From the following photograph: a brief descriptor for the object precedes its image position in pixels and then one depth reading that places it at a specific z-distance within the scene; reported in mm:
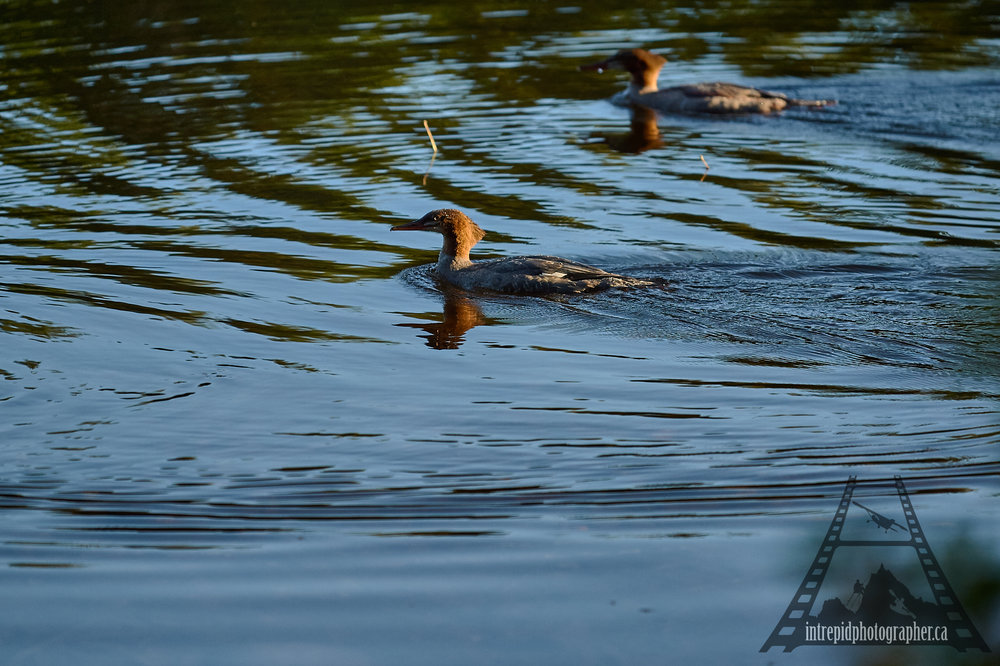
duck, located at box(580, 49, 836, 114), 18172
